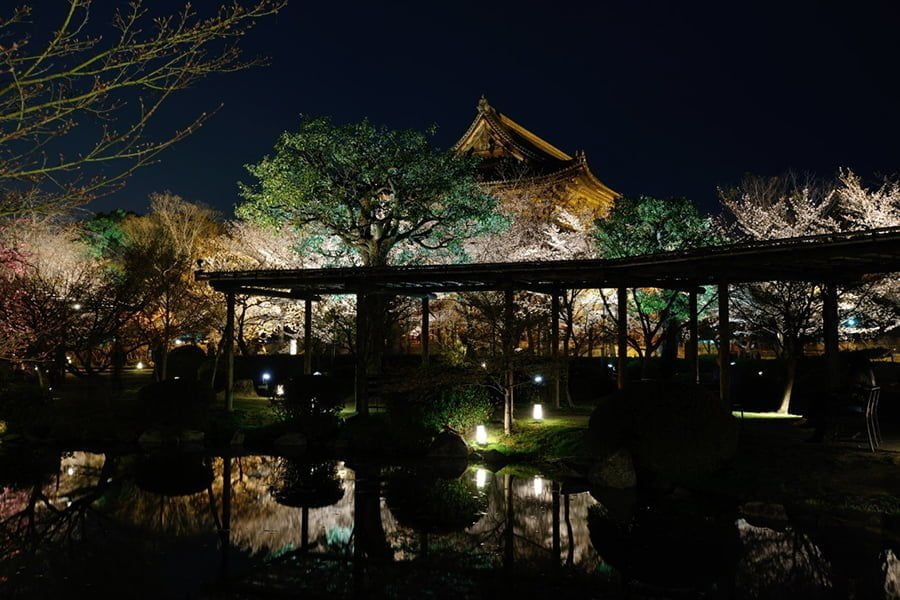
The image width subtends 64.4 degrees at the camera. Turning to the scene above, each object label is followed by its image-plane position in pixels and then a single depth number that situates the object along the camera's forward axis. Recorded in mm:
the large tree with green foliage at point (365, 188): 20281
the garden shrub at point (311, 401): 16703
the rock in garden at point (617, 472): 11641
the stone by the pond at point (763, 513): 9734
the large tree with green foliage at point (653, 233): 19844
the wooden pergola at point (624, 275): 10992
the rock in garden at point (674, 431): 11266
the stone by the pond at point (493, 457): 14289
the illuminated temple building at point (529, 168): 33688
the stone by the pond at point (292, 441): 16141
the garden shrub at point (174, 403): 17172
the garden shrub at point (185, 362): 29016
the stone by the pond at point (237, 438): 16828
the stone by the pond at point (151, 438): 16500
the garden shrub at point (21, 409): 17375
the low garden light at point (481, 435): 15039
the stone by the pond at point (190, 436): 16672
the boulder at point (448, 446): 14492
